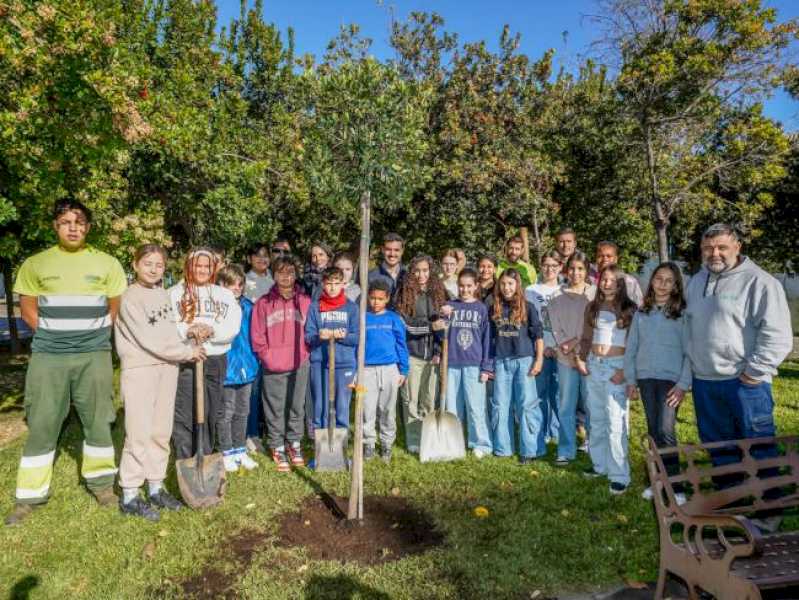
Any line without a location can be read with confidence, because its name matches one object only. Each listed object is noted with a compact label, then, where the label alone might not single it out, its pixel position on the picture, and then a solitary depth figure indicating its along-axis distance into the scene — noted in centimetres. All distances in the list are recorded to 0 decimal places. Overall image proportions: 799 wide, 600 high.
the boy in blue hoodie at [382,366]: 592
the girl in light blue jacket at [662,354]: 472
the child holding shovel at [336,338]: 591
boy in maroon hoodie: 580
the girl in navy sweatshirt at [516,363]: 602
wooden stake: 438
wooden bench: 243
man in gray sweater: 406
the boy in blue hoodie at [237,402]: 571
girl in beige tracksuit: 470
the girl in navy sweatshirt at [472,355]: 618
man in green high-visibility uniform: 467
